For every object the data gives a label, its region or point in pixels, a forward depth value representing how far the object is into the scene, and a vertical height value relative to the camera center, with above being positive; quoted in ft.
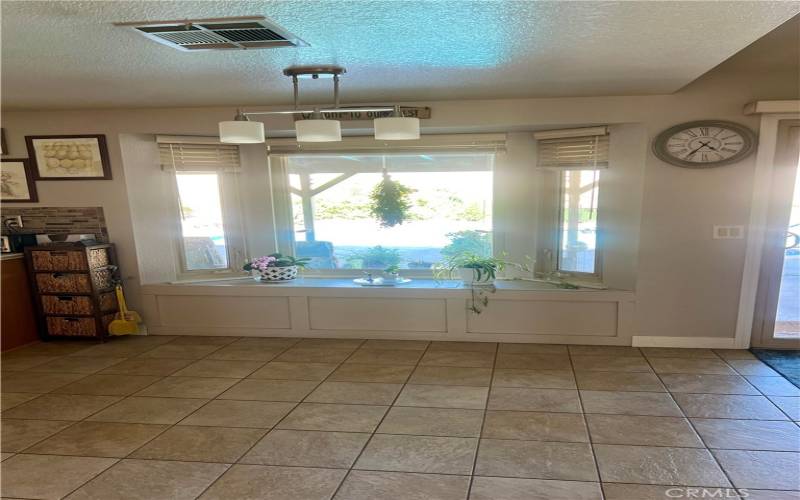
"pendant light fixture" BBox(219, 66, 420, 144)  8.34 +1.44
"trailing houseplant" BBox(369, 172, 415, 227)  13.51 -0.06
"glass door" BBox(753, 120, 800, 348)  10.50 -1.79
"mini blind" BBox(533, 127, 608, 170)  11.56 +1.24
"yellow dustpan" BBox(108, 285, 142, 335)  13.09 -3.47
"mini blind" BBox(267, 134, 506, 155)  12.77 +1.64
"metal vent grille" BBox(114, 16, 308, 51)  5.96 +2.46
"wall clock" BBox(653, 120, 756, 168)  10.47 +1.13
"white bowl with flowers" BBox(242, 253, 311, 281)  13.47 -1.98
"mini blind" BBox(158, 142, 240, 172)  13.21 +1.47
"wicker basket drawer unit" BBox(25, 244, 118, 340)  12.66 -2.35
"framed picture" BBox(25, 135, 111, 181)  12.69 +1.53
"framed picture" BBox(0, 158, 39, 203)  13.03 +0.85
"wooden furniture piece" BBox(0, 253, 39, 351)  12.57 -2.83
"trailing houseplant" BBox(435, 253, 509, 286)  12.30 -2.01
